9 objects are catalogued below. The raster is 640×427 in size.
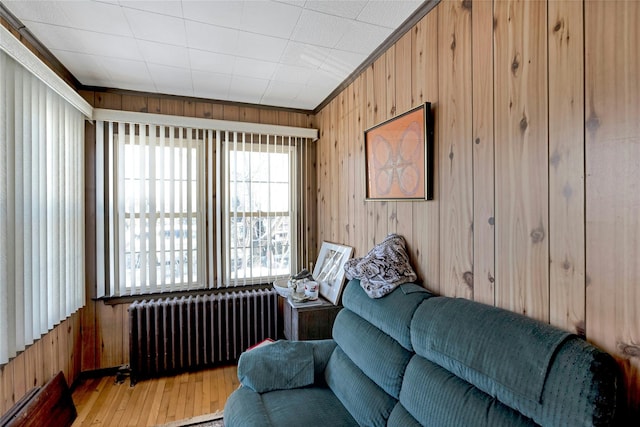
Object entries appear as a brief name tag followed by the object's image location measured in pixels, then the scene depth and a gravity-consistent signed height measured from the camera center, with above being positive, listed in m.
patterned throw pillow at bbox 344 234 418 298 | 1.74 -0.34
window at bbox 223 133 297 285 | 3.12 +0.04
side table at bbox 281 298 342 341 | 2.41 -0.86
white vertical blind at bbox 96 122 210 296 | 2.79 +0.04
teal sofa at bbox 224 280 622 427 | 0.88 -0.65
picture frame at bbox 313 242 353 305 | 2.58 -0.53
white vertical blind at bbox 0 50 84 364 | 1.71 +0.03
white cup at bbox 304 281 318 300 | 2.61 -0.67
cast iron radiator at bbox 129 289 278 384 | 2.71 -1.08
